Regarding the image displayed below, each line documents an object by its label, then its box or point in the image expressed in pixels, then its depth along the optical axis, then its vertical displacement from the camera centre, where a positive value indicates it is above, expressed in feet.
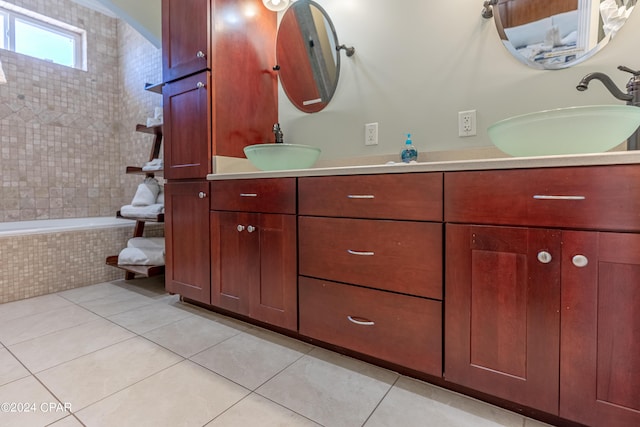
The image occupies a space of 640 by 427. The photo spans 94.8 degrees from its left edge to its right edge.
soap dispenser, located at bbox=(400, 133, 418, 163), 4.82 +0.82
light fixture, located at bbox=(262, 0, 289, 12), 6.10 +4.16
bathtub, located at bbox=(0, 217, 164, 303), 6.57 -1.27
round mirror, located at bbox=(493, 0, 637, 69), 3.78 +2.39
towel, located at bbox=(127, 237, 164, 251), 7.65 -1.02
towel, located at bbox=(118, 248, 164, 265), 7.44 -1.34
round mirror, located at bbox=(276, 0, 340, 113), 5.94 +3.12
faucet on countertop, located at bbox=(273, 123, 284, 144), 6.23 +1.49
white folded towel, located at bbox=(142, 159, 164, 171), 7.62 +1.02
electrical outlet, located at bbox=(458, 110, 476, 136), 4.58 +1.26
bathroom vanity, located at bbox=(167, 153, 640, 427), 2.56 -0.77
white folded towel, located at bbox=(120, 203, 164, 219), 7.38 -0.17
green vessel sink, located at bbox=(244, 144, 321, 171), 4.99 +0.83
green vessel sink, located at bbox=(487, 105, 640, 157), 2.79 +0.74
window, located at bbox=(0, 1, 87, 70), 9.83 +6.03
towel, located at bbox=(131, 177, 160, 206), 7.72 +0.30
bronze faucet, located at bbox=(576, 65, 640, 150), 3.27 +1.29
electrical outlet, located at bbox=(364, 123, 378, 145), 5.44 +1.30
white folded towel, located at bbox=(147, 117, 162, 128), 7.82 +2.20
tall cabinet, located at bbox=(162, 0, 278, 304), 5.51 +2.09
